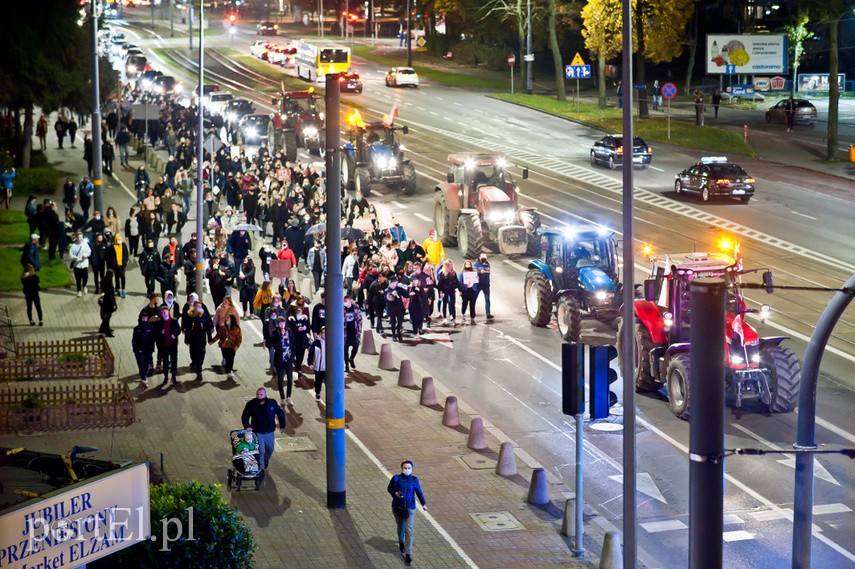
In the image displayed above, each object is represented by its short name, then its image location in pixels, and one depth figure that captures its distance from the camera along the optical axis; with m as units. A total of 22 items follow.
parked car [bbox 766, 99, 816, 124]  70.25
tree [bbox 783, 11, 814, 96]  82.49
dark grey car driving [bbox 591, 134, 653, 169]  54.78
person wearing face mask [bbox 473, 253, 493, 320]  31.17
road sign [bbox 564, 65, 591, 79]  72.00
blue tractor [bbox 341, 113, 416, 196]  46.94
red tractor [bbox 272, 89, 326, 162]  53.03
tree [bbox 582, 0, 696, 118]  71.25
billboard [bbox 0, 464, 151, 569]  12.21
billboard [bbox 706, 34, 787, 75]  78.19
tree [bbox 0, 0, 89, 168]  48.62
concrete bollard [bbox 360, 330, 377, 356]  28.98
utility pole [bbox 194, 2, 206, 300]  32.09
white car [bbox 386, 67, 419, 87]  84.94
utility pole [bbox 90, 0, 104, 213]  40.75
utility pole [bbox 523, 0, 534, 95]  79.56
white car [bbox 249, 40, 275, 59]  102.94
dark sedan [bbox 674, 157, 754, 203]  47.56
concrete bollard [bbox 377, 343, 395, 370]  27.67
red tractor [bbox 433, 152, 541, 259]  37.09
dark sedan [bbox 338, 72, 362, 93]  79.62
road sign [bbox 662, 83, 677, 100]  65.40
